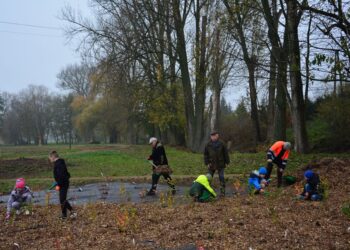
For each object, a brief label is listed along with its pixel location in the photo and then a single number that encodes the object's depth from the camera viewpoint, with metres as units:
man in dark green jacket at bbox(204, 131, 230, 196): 14.14
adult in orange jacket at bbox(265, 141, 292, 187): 15.08
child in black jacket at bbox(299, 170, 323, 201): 11.63
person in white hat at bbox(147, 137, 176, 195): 14.89
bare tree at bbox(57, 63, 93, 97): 96.50
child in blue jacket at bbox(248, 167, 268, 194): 13.17
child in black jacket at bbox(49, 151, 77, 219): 11.62
